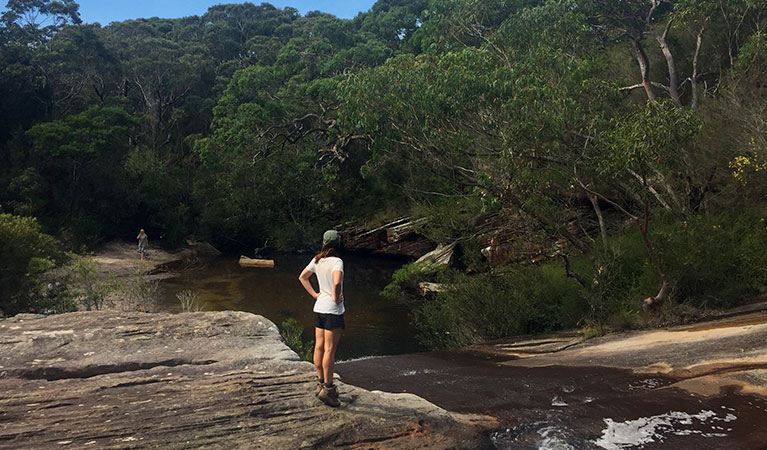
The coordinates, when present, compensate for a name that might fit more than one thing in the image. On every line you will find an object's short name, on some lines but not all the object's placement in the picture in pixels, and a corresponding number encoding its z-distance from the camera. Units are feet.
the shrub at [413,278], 65.00
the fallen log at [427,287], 66.25
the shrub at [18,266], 52.16
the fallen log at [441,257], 70.03
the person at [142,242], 98.63
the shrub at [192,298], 64.26
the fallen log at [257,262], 101.65
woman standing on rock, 17.40
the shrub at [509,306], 48.26
